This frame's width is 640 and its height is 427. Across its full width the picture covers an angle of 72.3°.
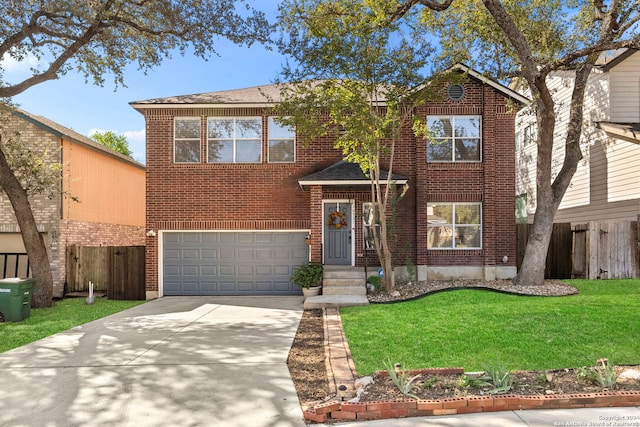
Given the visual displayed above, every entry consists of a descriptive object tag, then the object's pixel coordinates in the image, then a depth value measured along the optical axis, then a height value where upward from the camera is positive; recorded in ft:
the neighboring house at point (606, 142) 45.16 +8.82
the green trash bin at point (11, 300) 32.22 -5.50
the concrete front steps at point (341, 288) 35.09 -5.77
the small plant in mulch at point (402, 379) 14.39 -5.40
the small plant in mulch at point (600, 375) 14.58 -5.28
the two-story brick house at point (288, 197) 43.34 +2.68
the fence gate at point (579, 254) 42.96 -3.12
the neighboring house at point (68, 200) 45.06 +2.75
